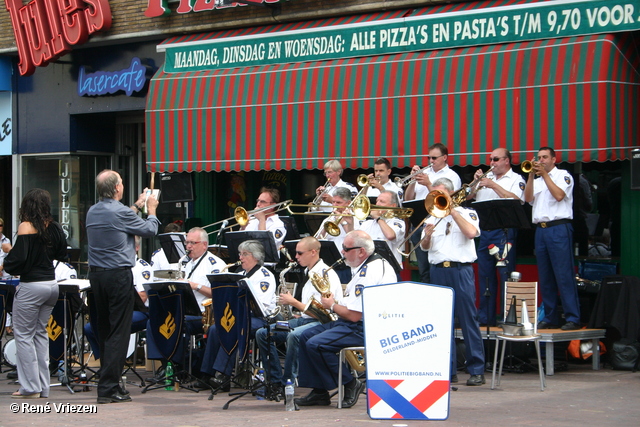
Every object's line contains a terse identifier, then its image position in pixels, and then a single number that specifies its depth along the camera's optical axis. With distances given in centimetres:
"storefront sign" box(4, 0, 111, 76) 1666
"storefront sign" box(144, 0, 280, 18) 1505
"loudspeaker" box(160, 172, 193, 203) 1588
